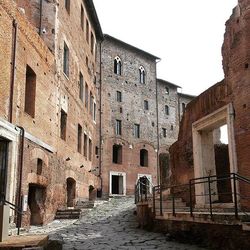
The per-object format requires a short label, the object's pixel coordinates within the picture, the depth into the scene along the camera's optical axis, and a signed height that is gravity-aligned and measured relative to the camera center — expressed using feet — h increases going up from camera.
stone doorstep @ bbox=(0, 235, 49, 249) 18.27 -3.68
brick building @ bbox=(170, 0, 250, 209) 26.85 +6.35
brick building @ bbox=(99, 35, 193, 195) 77.72 +18.41
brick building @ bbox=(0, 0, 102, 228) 29.52 +9.94
